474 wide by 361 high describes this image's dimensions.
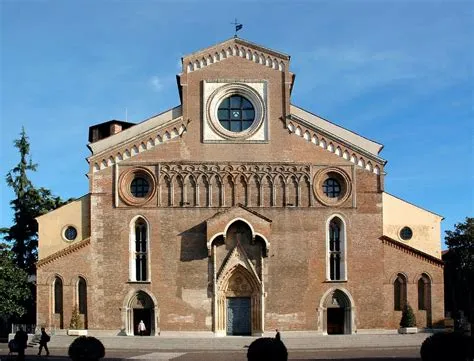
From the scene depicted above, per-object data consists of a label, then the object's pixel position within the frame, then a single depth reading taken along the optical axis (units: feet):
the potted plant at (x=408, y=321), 119.34
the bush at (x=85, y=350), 51.44
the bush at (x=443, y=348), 44.27
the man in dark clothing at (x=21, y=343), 76.07
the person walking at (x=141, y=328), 119.03
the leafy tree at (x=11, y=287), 127.44
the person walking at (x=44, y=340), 95.40
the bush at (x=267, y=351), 41.04
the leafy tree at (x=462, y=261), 177.68
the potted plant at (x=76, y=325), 117.19
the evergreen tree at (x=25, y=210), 162.50
